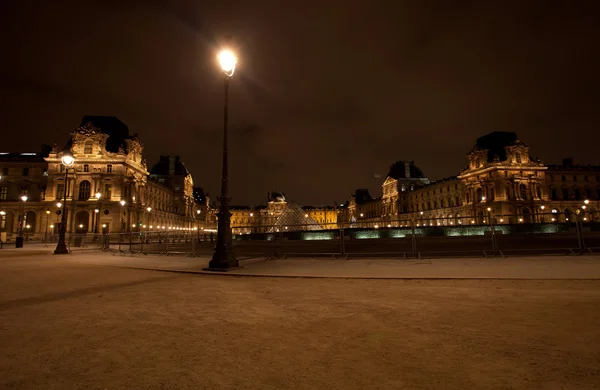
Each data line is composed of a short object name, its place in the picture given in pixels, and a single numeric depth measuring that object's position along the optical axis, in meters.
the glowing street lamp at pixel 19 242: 29.36
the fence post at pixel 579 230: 12.34
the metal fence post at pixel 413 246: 13.16
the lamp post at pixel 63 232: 21.39
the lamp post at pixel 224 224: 10.71
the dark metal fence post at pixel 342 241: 13.82
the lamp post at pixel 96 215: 54.44
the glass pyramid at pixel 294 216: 38.62
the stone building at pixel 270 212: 140.75
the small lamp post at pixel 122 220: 55.50
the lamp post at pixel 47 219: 55.78
